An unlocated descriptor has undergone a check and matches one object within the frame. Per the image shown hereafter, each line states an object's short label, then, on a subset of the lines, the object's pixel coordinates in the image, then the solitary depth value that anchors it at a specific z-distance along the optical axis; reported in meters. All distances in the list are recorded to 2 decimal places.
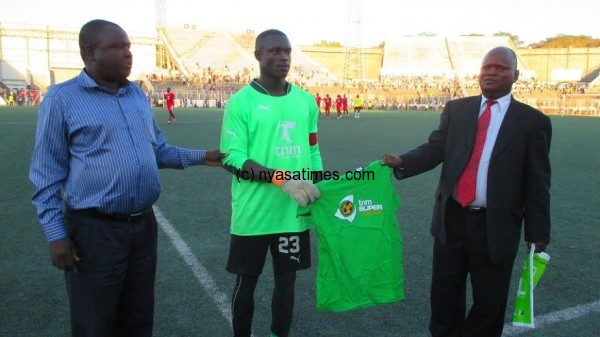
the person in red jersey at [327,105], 36.94
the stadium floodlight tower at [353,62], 81.25
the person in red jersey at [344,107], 37.88
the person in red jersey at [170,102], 25.61
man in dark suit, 3.04
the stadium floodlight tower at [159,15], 83.88
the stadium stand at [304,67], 55.06
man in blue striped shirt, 2.50
